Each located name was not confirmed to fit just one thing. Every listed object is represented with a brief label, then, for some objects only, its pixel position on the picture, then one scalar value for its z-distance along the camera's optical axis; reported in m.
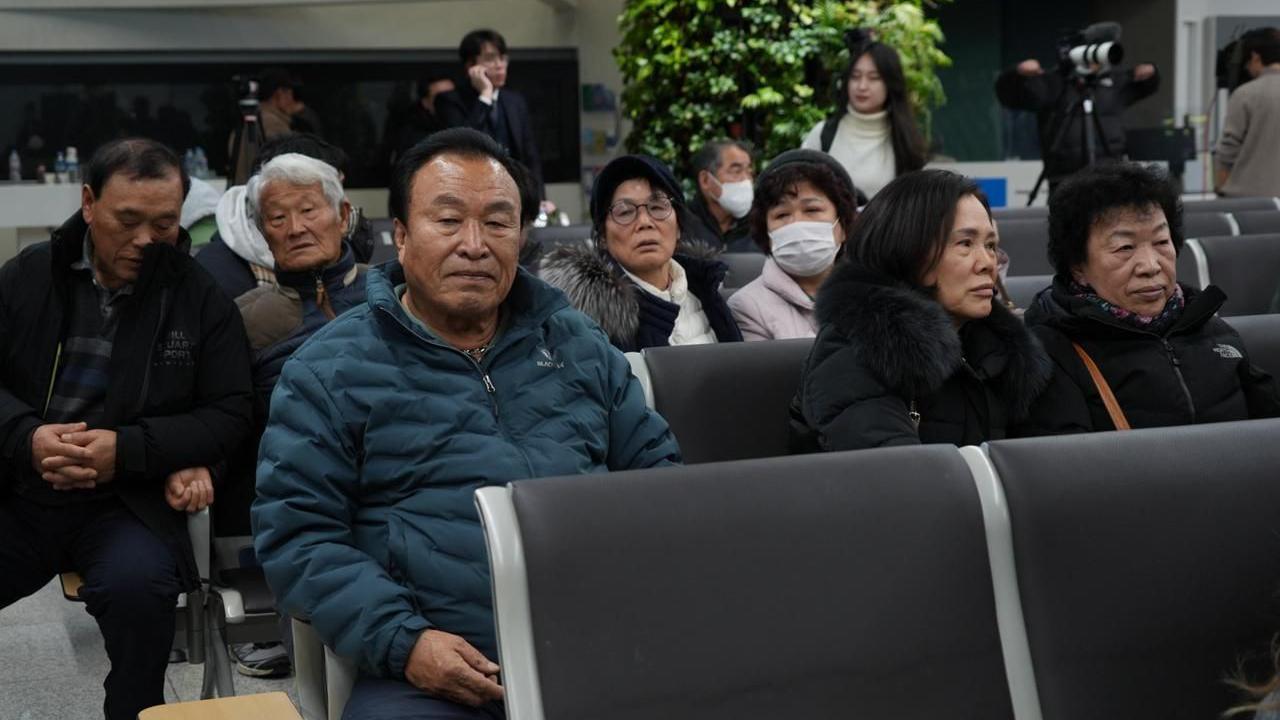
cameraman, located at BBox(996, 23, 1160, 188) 8.22
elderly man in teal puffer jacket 2.21
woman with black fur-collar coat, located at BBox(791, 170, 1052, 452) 2.67
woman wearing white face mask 4.10
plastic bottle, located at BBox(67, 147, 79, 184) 11.13
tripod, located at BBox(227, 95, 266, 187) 7.62
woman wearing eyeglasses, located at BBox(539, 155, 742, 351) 3.76
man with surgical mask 6.32
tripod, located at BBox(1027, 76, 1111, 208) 8.12
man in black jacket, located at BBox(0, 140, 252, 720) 3.18
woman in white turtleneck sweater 6.20
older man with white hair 3.63
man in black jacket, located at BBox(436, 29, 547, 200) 8.36
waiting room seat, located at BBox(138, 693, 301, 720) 2.09
